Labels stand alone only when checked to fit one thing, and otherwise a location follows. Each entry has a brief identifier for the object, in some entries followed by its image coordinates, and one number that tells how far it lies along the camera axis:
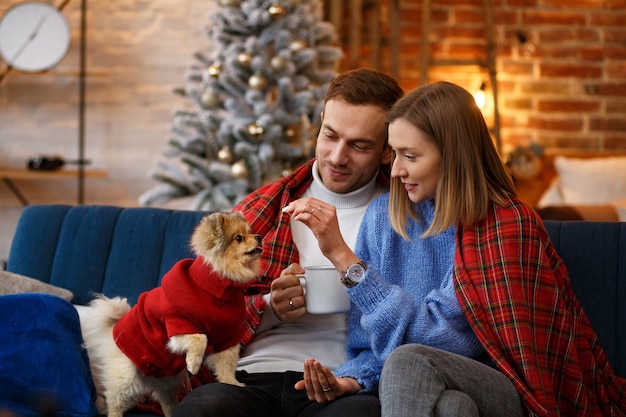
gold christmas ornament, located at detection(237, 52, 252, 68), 3.95
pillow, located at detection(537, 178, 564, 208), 4.66
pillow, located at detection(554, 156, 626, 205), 4.54
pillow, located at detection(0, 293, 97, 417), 1.89
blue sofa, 2.37
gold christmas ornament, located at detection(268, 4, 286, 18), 3.93
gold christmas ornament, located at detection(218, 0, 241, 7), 3.98
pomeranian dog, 1.81
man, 1.87
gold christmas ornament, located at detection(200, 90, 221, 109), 4.03
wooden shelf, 4.76
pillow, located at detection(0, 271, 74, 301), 2.15
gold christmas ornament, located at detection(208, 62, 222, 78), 4.02
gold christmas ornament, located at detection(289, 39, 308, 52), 3.96
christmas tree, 3.90
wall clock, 4.58
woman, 1.61
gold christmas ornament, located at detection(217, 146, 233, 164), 3.96
